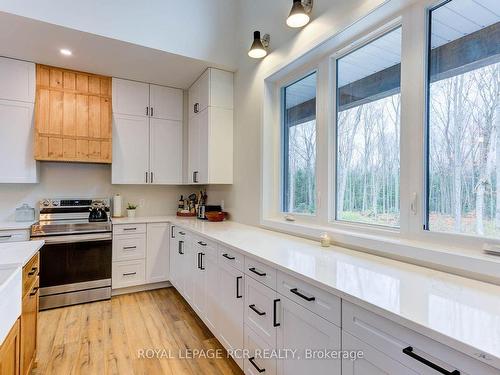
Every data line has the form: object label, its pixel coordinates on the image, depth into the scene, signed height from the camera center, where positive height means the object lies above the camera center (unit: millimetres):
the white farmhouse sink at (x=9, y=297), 1137 -481
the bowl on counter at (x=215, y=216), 3340 -319
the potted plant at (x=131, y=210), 3831 -295
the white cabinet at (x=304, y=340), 1171 -697
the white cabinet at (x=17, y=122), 3053 +726
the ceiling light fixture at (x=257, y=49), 2467 +1242
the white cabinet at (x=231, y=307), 1886 -846
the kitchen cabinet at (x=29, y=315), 1571 -772
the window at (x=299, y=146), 2379 +397
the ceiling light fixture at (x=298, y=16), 1936 +1211
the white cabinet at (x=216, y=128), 3299 +733
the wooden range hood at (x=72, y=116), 3189 +851
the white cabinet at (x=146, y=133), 3609 +743
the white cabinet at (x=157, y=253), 3482 -801
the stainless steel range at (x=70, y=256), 2926 -736
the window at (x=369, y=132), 1735 +394
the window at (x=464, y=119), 1295 +361
